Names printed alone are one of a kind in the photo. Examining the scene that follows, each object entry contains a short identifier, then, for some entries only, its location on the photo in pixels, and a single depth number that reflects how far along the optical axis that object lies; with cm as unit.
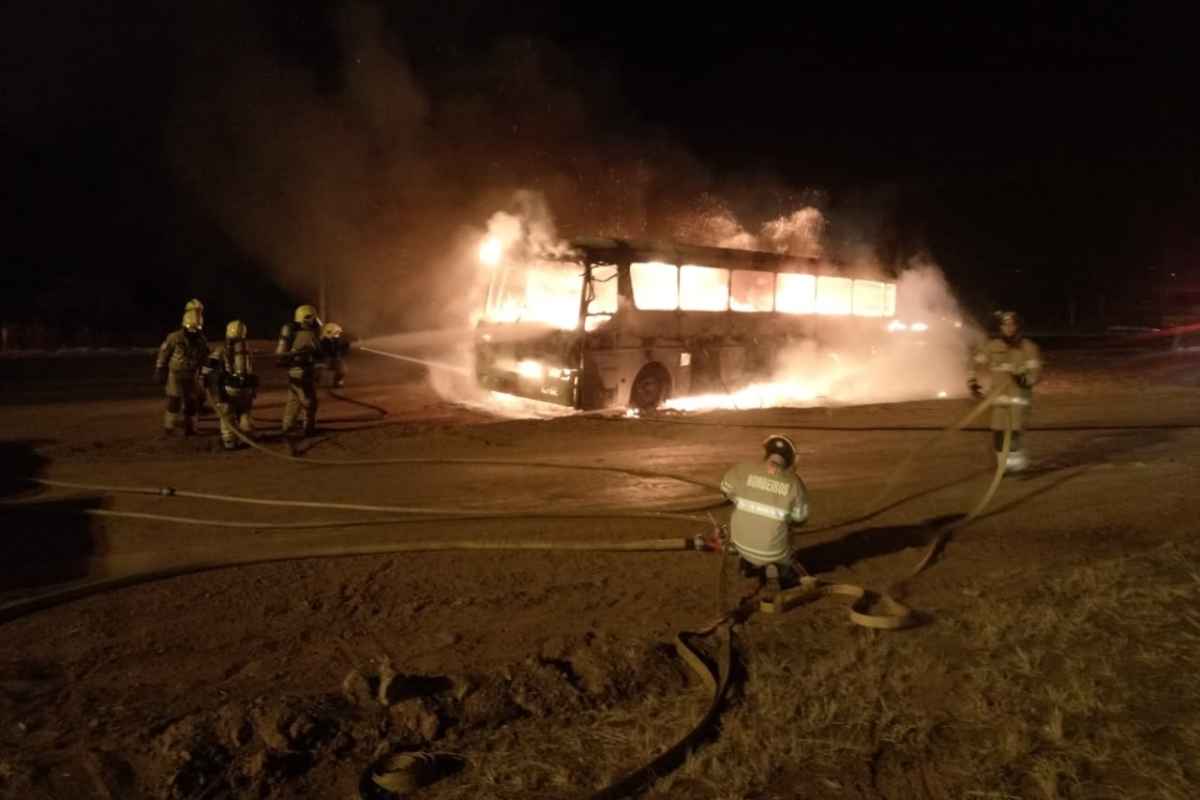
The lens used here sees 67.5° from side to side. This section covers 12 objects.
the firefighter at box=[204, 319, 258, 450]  1018
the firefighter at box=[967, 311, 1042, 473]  916
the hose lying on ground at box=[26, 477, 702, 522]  746
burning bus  1296
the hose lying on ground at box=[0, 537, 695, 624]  526
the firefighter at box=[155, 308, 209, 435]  1072
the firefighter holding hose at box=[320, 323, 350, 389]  1116
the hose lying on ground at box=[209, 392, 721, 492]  928
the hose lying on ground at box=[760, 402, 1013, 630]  521
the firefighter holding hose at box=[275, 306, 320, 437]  1076
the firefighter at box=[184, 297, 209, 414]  1080
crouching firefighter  561
